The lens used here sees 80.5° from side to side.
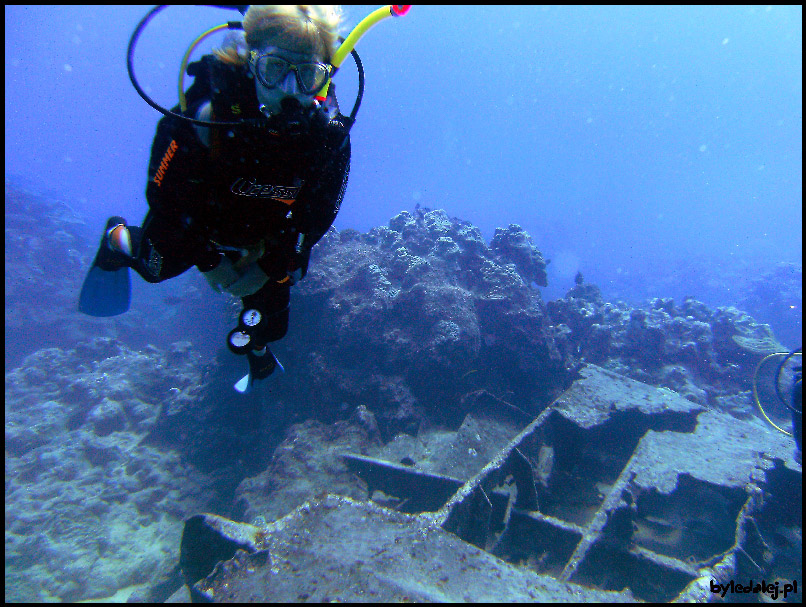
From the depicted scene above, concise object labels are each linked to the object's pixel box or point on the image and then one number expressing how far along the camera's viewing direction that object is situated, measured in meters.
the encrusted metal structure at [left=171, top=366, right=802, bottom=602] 1.47
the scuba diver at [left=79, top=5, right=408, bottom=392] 1.05
